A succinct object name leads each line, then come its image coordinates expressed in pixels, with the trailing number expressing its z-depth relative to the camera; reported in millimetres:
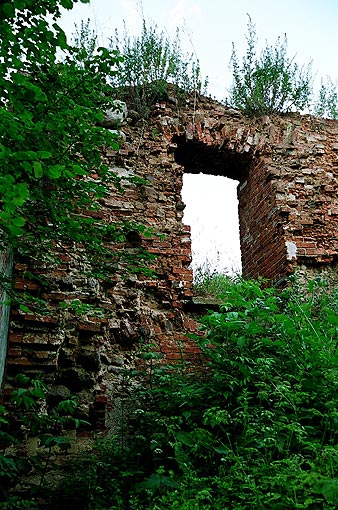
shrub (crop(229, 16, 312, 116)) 6570
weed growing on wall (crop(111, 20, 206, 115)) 6082
